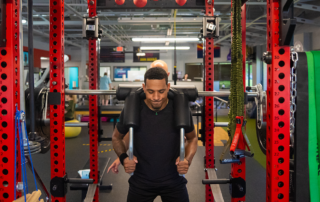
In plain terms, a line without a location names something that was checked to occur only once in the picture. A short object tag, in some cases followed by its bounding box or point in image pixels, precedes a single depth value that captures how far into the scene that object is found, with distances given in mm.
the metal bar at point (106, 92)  1783
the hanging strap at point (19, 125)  1189
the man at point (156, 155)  1400
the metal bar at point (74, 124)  2129
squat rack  1041
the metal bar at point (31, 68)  1488
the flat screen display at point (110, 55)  13883
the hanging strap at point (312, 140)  1004
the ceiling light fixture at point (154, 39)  7112
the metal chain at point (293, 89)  1035
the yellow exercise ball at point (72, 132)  5840
